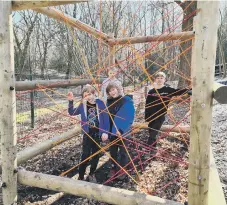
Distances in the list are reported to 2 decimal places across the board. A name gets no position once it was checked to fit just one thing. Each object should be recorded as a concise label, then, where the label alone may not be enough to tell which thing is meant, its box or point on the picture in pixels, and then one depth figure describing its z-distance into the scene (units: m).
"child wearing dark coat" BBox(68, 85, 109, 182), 2.69
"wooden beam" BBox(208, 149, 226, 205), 1.66
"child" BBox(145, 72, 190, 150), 3.17
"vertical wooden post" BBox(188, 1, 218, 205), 1.42
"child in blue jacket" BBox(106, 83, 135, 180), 2.71
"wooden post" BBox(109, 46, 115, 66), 4.09
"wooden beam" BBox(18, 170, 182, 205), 1.71
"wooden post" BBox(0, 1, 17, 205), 1.93
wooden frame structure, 1.43
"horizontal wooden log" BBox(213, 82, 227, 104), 1.42
